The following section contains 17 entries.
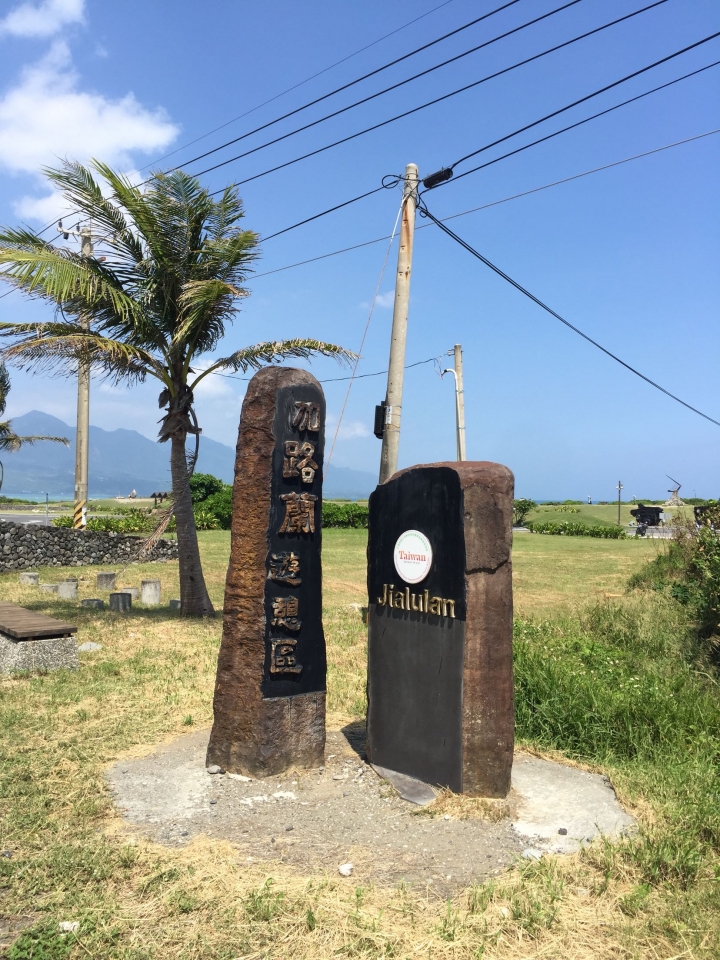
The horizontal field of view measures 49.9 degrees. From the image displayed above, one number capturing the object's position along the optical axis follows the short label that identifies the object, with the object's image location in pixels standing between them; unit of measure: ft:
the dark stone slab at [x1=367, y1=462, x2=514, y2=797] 16.75
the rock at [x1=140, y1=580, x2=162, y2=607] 47.19
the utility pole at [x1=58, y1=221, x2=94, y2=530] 57.72
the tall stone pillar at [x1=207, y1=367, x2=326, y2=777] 18.38
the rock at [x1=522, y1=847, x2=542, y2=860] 14.30
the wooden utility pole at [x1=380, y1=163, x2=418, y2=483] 33.65
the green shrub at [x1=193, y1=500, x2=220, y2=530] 97.04
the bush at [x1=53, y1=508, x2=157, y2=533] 75.66
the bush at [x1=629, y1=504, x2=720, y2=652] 31.17
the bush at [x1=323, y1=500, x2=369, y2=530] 111.65
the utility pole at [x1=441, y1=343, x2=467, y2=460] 71.15
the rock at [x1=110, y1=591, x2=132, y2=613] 43.24
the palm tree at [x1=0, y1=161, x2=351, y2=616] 36.27
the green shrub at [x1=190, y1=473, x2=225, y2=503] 99.08
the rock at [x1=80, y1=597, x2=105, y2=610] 42.68
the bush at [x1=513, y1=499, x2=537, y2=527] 155.33
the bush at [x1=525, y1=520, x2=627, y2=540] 116.37
